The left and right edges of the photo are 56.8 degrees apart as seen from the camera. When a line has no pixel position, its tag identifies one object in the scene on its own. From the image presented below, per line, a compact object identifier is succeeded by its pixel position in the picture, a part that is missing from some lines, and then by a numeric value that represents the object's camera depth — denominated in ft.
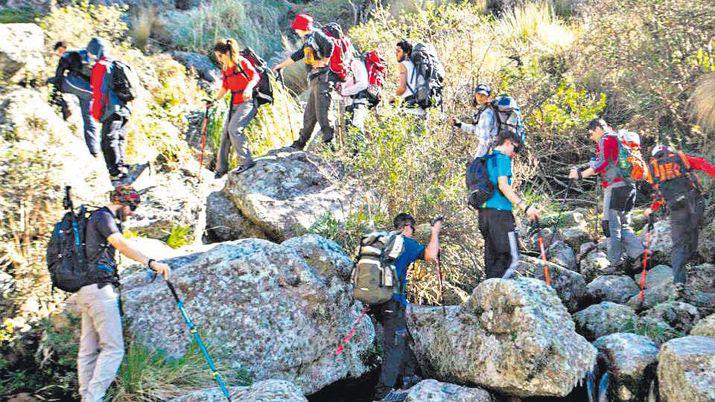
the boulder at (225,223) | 27.72
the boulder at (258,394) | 15.85
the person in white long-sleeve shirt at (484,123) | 24.61
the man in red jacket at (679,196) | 23.62
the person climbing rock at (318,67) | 27.90
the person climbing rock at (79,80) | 27.55
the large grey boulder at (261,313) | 19.13
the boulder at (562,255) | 29.07
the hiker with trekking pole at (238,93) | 27.37
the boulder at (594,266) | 28.73
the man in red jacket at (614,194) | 25.40
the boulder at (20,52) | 28.32
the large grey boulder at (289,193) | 26.35
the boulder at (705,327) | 18.92
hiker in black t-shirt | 16.38
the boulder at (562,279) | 24.70
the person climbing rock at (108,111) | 26.58
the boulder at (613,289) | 26.06
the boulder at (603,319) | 21.76
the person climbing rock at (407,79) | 28.91
